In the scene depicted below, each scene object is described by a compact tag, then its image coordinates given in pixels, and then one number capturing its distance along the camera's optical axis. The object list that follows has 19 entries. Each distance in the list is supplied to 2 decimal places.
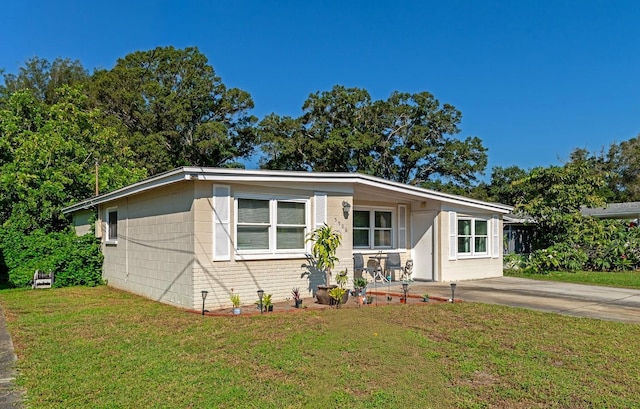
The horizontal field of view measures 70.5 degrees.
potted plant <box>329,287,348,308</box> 9.38
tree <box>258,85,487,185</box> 31.47
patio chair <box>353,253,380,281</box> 13.30
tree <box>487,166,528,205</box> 34.38
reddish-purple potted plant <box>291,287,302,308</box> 9.17
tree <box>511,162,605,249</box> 18.58
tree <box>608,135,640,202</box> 40.41
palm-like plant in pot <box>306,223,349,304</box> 9.69
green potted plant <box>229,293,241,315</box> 8.47
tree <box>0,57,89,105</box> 34.69
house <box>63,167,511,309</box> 9.03
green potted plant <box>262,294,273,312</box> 8.74
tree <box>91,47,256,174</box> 29.20
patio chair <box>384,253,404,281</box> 14.01
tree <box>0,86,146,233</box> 16.91
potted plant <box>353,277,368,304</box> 9.77
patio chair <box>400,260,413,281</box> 14.54
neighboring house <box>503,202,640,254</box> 22.98
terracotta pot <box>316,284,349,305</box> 9.53
